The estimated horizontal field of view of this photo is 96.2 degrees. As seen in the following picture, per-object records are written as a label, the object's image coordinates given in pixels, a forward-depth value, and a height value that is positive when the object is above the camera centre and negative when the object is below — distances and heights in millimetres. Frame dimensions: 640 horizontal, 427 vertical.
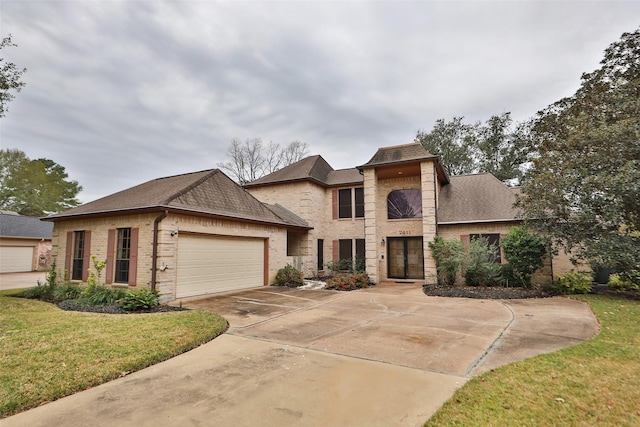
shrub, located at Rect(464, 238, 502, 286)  11805 -1081
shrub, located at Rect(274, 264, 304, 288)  13662 -1754
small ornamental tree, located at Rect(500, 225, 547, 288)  11086 -436
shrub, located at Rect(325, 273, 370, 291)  12484 -1826
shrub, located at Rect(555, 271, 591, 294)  10516 -1638
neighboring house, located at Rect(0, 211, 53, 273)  21672 -98
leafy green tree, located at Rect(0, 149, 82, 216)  34906 +7092
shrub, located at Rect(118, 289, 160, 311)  8086 -1665
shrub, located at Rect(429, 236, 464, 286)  12180 -750
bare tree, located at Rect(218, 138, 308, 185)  33312 +9821
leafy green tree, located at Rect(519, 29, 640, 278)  9000 +2203
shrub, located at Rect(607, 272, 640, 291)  10562 -1755
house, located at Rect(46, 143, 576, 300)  9812 +784
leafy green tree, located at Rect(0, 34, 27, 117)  10241 +5992
